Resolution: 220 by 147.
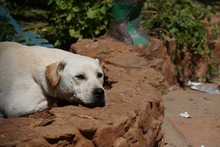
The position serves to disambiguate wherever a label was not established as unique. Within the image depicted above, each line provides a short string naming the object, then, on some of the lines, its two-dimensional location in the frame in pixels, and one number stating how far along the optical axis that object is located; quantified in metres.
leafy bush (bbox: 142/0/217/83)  7.62
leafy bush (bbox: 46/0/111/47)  6.59
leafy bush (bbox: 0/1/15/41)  5.71
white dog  3.99
